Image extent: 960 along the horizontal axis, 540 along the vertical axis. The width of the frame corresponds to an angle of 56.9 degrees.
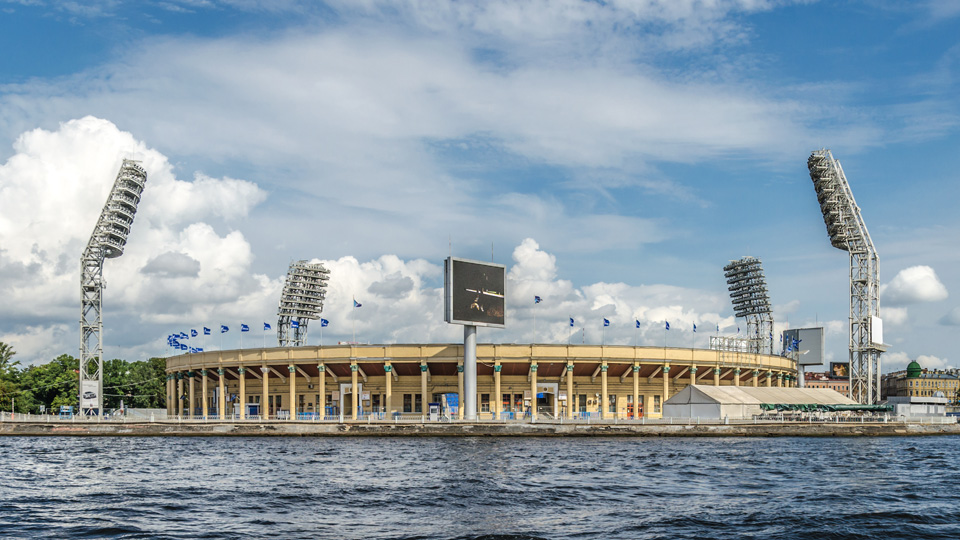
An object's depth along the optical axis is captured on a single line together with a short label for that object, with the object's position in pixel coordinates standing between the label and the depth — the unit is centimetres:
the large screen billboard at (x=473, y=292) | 8406
